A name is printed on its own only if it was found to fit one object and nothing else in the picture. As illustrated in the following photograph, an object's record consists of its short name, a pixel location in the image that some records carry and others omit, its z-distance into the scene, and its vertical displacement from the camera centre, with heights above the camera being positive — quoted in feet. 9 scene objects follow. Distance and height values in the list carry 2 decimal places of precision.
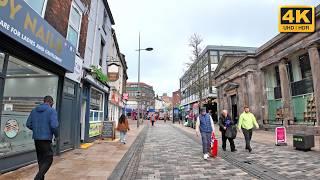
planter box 34.80 -2.76
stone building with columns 61.16 +11.56
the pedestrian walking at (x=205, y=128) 29.84 -0.89
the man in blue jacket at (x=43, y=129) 16.83 -0.62
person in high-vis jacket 35.04 -0.49
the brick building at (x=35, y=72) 20.85 +4.75
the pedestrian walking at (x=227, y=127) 34.47 -0.89
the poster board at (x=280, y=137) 41.91 -2.59
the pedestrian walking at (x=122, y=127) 44.75 -1.22
